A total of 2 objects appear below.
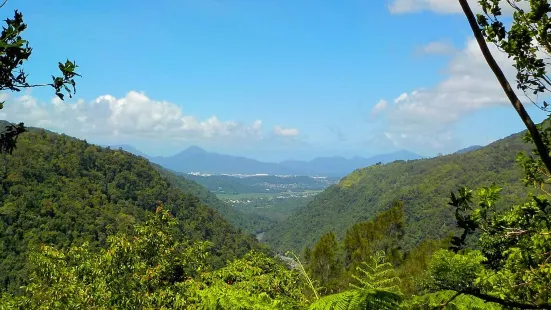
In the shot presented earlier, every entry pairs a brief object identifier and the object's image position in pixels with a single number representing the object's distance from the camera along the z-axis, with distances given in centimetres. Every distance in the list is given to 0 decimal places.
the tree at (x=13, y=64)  367
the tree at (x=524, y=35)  420
